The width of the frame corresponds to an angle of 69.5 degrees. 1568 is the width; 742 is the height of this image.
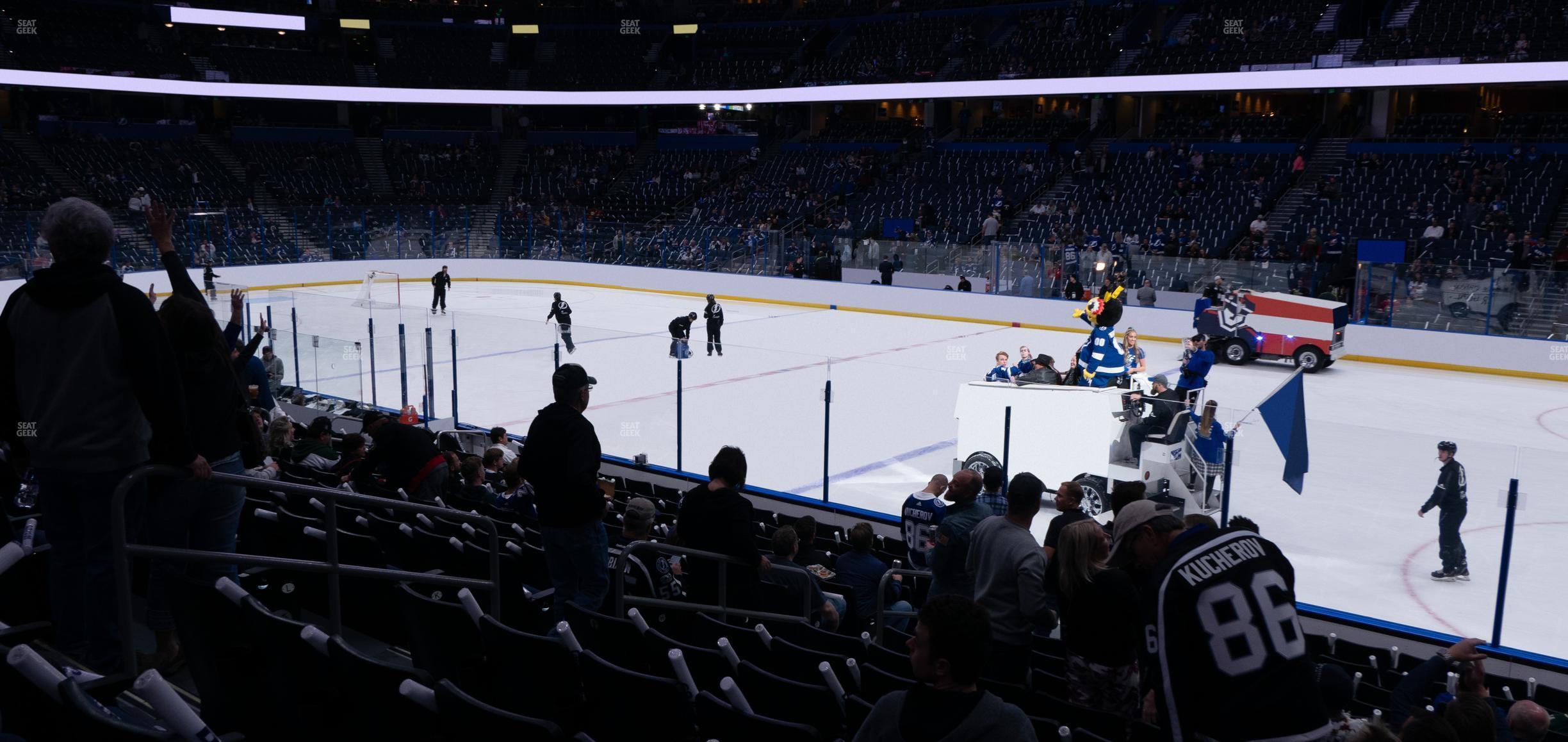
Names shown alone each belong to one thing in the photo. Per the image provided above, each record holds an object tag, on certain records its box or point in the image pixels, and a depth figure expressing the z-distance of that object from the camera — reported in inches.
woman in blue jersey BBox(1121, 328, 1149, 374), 554.9
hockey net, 1095.0
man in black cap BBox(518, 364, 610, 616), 190.2
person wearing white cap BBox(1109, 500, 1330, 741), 111.9
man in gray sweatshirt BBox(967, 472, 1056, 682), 187.5
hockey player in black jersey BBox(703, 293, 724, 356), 785.6
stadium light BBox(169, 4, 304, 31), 1582.2
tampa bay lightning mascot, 537.3
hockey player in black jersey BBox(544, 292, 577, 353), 819.4
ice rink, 324.2
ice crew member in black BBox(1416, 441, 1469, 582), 323.0
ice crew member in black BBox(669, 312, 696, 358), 559.9
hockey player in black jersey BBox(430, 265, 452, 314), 1064.2
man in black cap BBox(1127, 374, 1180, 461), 394.9
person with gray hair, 134.2
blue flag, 353.1
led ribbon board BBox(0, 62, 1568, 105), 1043.9
